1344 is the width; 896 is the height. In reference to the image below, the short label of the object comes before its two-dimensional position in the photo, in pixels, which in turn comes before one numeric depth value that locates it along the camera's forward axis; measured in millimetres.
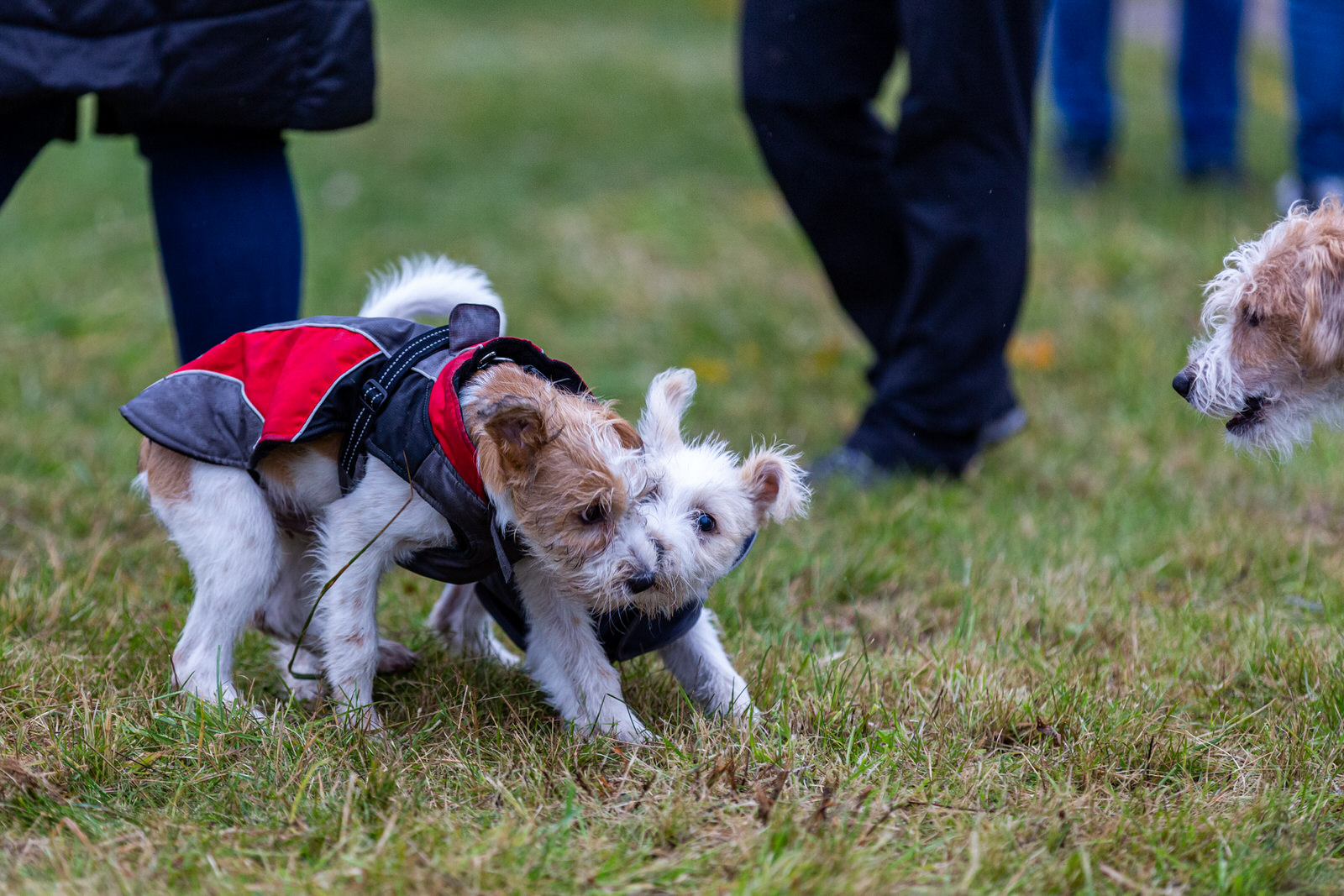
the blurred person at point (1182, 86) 7934
